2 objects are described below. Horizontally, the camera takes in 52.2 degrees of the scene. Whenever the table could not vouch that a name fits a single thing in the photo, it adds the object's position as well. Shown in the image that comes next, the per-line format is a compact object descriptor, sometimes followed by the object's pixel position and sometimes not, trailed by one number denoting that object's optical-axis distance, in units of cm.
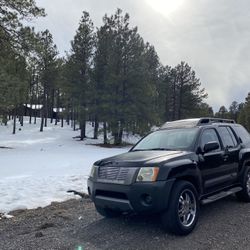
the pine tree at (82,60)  2612
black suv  388
